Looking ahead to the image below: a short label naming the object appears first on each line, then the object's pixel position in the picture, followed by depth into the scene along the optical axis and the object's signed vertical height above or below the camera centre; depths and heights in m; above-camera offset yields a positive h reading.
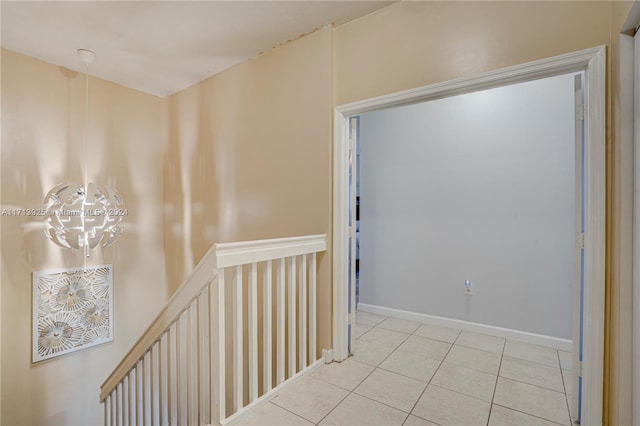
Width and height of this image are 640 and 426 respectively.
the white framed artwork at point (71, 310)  2.92 -1.01
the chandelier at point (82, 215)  2.29 -0.02
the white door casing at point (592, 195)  1.44 +0.09
